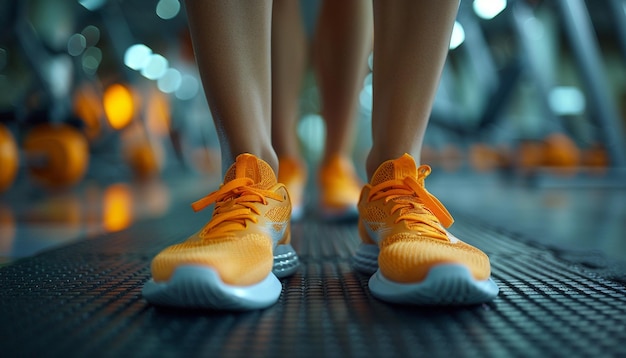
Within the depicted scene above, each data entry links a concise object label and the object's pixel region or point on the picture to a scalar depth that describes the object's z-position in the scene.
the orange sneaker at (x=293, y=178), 1.37
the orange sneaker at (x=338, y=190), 1.39
